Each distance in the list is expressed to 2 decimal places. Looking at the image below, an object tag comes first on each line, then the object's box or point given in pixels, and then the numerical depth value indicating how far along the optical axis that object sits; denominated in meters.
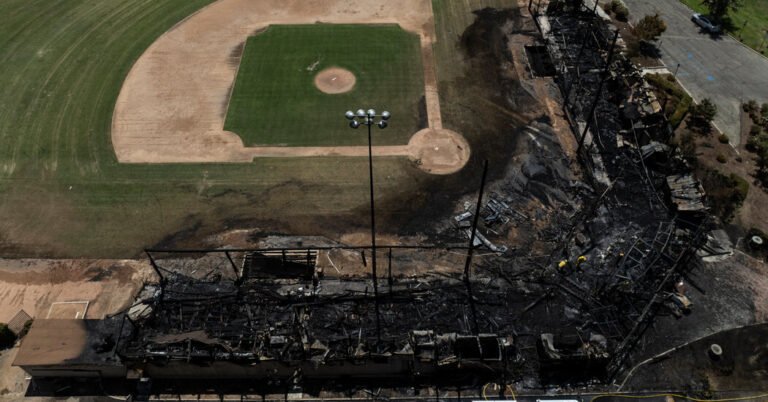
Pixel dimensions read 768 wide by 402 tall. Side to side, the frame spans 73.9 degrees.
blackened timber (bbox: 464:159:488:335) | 34.88
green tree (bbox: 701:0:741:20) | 58.12
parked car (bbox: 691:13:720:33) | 57.75
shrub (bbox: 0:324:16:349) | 34.25
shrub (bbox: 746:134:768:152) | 46.06
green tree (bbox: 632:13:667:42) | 55.41
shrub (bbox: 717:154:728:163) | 45.16
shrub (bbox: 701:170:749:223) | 41.50
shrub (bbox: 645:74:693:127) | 47.72
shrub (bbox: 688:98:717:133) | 47.78
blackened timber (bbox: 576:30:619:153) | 44.69
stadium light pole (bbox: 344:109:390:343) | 29.47
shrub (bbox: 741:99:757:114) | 49.72
